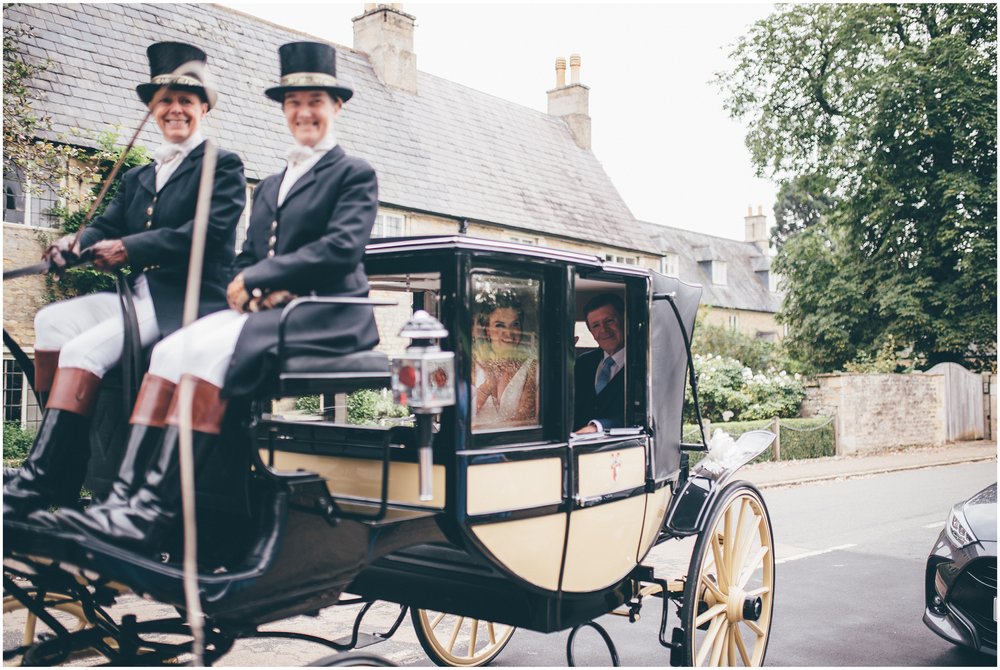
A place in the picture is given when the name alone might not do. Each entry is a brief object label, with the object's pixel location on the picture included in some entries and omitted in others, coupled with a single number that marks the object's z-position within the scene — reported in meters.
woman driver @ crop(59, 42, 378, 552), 2.40
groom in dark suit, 4.36
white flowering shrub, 17.30
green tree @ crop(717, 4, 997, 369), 21.05
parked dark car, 4.60
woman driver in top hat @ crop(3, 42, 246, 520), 2.70
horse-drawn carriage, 2.58
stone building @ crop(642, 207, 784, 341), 41.75
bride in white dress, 3.26
